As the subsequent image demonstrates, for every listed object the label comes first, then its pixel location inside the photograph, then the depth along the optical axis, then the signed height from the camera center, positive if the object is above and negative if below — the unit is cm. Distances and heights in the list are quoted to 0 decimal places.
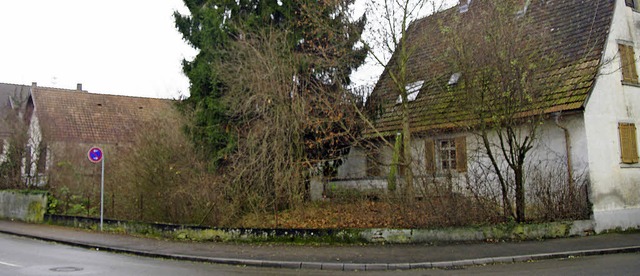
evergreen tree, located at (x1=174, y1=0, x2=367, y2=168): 1744 +517
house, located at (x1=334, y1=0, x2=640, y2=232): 1725 +268
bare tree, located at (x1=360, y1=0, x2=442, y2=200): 1639 +394
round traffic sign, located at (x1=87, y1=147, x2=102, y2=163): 1778 +159
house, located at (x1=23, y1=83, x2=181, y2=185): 2508 +547
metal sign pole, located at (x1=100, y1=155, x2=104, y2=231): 1822 +14
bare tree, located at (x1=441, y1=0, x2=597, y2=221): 1514 +338
